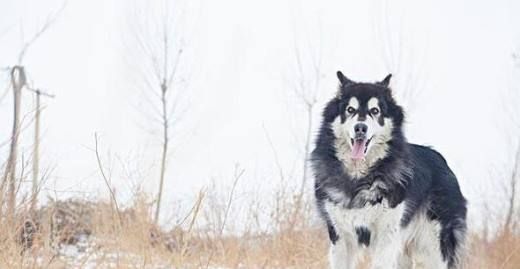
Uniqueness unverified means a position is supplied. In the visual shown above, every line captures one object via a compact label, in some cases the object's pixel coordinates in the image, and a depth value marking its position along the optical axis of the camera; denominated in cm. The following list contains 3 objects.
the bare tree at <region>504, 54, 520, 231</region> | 758
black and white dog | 417
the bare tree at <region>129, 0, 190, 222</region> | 1509
